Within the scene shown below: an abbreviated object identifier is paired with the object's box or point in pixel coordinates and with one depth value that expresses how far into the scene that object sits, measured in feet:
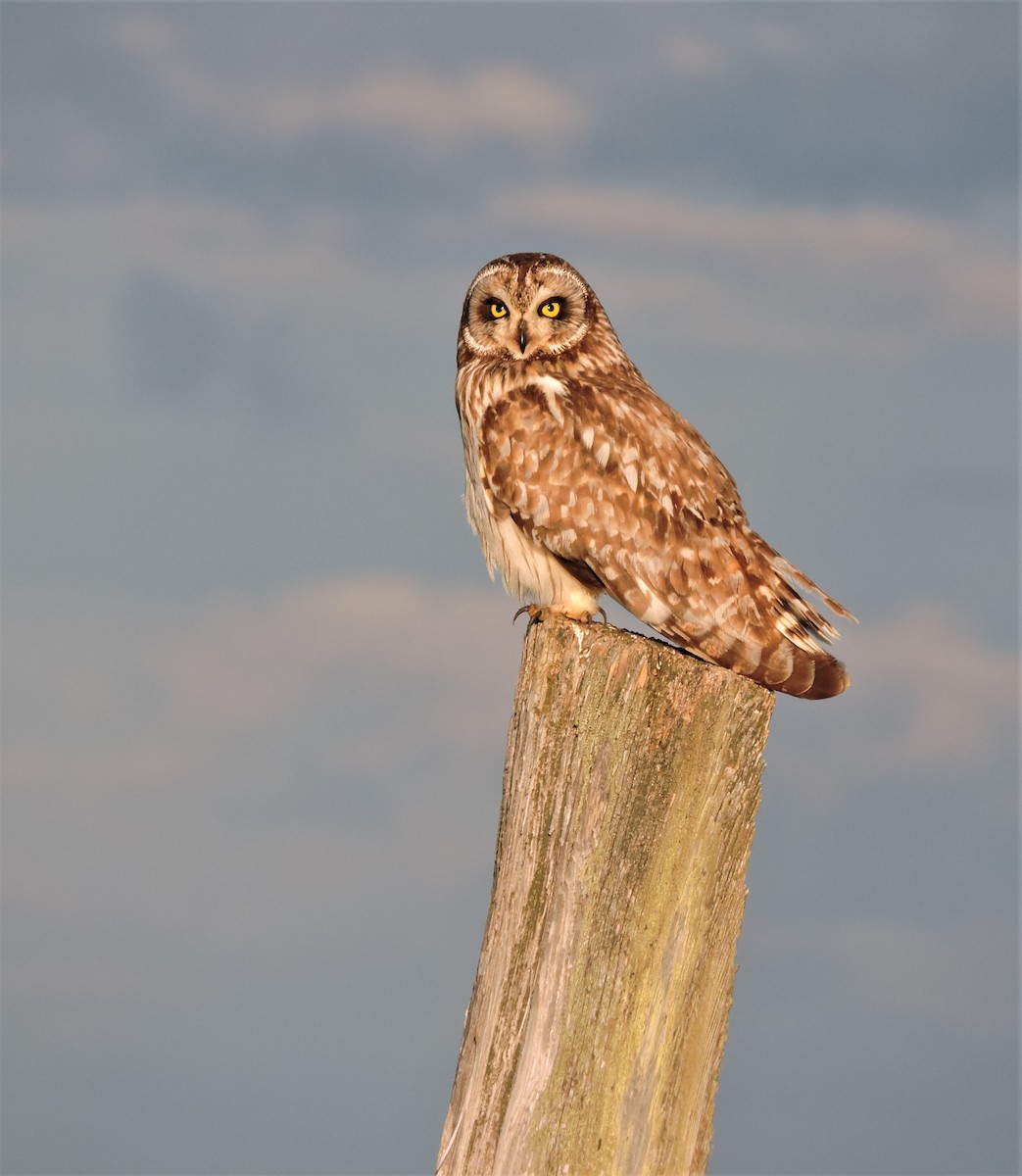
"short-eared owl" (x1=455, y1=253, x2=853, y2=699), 44.34
